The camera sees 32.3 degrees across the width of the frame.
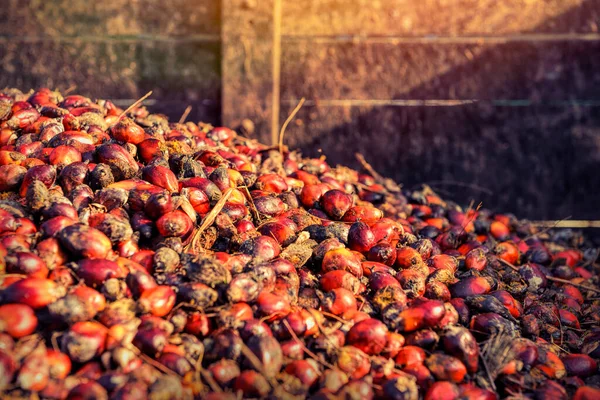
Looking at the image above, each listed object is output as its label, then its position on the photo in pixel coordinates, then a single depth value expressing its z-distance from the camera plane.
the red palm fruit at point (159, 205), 0.87
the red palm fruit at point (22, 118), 1.00
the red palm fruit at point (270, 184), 1.00
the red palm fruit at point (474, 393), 0.80
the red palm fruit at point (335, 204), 0.98
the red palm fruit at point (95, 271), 0.81
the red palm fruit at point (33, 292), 0.78
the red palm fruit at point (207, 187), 0.92
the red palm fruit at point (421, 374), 0.81
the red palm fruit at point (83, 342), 0.77
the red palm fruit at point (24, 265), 0.81
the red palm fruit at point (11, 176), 0.90
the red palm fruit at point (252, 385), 0.77
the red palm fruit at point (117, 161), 0.92
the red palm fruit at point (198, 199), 0.91
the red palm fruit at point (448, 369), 0.81
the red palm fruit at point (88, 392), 0.74
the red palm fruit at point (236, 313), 0.80
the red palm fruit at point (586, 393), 0.81
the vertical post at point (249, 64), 1.40
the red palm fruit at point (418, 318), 0.84
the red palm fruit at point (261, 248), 0.88
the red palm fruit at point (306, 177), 1.05
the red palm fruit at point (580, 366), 0.87
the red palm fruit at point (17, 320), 0.77
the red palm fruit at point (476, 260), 0.97
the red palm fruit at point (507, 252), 1.05
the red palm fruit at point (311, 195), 1.00
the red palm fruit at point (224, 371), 0.77
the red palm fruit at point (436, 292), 0.89
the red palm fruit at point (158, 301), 0.80
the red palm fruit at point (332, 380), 0.78
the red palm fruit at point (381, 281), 0.87
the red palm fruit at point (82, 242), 0.82
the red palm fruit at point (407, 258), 0.93
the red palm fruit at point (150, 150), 0.96
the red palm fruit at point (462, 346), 0.82
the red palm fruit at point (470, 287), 0.91
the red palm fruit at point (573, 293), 1.01
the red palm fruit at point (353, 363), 0.80
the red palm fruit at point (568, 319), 0.95
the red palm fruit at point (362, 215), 0.98
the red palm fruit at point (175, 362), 0.77
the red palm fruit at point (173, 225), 0.86
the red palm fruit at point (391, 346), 0.82
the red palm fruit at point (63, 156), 0.92
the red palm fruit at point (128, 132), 0.97
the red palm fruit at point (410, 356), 0.82
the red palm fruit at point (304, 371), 0.78
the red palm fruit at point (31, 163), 0.92
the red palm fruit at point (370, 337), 0.82
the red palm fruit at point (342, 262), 0.88
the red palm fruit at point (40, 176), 0.88
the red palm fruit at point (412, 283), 0.88
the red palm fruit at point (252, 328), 0.80
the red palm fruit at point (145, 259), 0.84
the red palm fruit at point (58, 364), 0.76
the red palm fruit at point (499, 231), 1.16
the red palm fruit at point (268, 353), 0.78
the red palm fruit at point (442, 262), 0.94
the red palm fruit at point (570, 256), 1.16
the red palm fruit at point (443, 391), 0.79
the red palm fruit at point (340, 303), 0.84
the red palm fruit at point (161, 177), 0.91
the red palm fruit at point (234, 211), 0.92
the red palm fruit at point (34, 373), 0.75
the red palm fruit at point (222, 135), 1.14
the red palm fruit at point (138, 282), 0.81
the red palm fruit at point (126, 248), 0.85
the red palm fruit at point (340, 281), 0.86
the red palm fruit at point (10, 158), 0.92
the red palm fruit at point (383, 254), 0.92
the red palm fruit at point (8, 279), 0.79
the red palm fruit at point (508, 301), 0.91
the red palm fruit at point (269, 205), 0.95
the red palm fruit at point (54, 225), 0.83
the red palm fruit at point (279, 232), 0.91
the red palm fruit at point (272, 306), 0.82
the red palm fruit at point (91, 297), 0.79
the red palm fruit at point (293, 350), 0.80
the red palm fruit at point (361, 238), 0.93
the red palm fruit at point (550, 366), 0.85
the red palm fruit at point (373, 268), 0.90
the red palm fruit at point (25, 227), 0.84
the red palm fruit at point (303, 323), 0.82
